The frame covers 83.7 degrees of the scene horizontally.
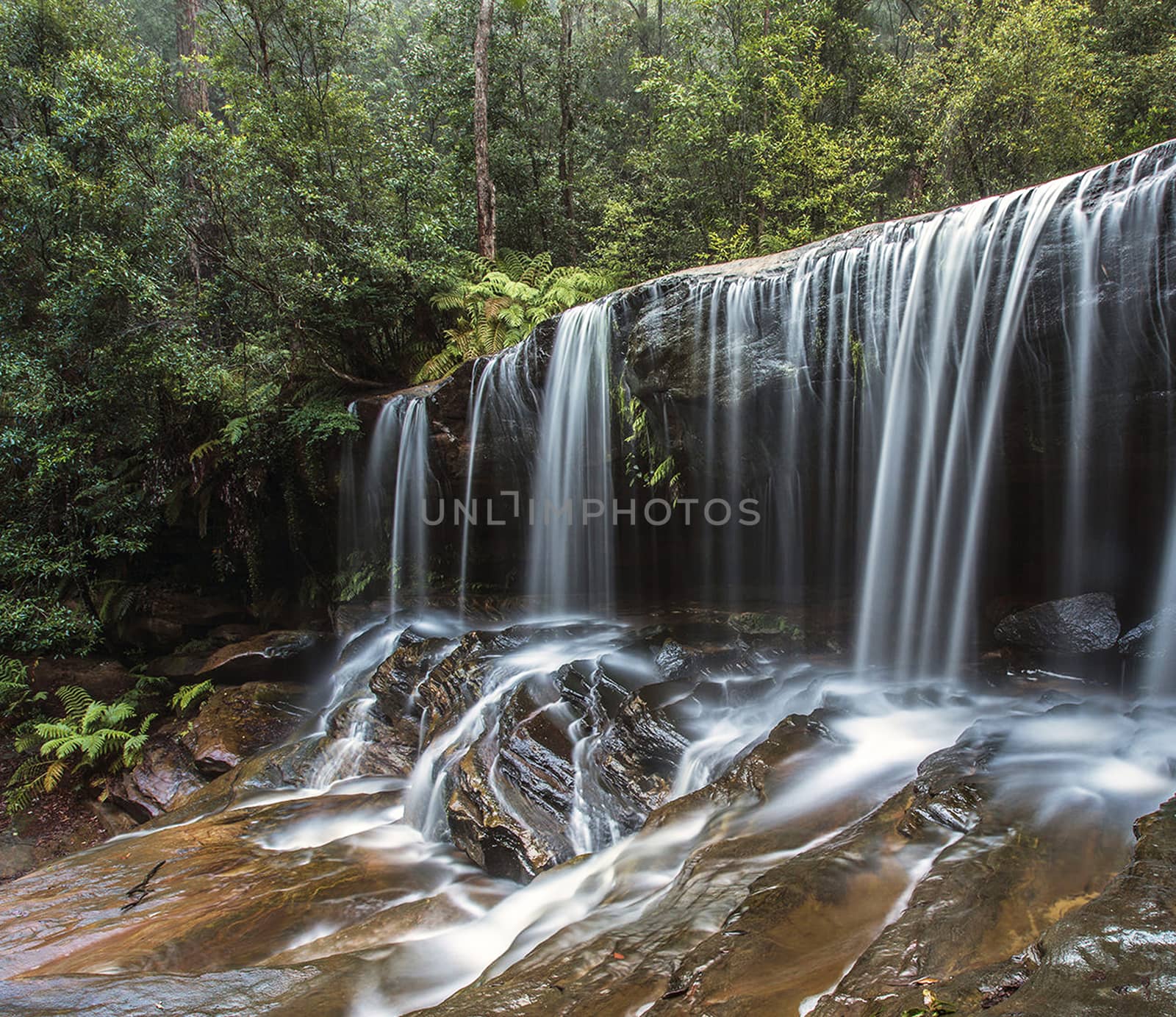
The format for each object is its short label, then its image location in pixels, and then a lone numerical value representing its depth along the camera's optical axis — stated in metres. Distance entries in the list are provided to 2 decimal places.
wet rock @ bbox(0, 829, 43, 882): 6.94
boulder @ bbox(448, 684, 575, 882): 4.48
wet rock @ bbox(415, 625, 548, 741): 6.38
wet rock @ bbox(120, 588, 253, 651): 11.70
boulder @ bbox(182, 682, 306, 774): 7.62
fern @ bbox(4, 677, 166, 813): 8.24
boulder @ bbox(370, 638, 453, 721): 7.04
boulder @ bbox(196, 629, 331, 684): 9.77
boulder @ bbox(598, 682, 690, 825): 4.80
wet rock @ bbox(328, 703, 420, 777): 6.53
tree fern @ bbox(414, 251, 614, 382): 10.71
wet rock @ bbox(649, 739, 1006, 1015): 2.29
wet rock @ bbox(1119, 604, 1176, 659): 5.59
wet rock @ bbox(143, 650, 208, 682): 10.31
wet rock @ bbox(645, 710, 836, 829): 4.22
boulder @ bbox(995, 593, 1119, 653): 6.01
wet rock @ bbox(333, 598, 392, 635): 10.98
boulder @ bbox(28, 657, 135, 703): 10.28
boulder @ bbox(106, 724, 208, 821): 7.39
